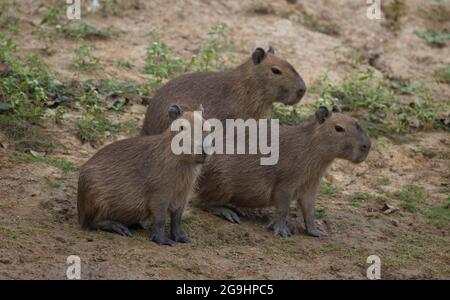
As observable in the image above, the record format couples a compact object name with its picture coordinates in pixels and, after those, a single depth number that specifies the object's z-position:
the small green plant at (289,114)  17.97
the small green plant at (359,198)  15.61
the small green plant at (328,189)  15.89
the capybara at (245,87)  15.20
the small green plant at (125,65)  18.92
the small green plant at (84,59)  18.27
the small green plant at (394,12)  23.42
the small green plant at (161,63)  18.55
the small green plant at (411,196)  15.50
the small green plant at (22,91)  15.54
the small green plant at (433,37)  22.91
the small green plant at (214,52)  19.25
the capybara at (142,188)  12.52
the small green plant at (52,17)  19.89
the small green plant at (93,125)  16.03
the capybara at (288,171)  14.11
